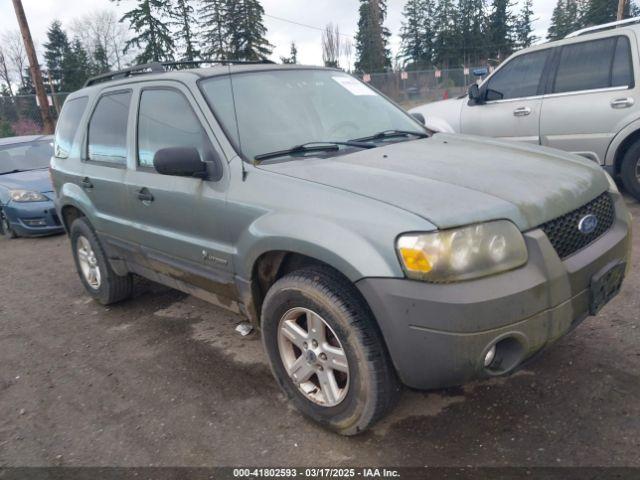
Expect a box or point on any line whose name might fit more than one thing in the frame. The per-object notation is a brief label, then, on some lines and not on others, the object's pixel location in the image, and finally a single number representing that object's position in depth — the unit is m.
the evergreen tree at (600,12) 47.84
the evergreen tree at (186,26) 40.28
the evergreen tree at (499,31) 58.41
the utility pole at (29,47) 15.70
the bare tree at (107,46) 60.12
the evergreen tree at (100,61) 50.34
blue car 7.52
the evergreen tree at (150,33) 36.66
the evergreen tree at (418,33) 63.16
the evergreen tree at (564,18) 59.16
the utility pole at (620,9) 21.10
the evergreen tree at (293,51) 67.06
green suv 2.08
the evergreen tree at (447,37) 59.03
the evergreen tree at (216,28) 41.97
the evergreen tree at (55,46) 53.25
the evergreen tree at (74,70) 46.34
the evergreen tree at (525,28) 61.50
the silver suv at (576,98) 5.50
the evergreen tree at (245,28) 41.56
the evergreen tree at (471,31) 58.41
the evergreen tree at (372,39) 60.03
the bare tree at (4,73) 60.97
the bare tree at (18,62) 59.59
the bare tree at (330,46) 58.84
